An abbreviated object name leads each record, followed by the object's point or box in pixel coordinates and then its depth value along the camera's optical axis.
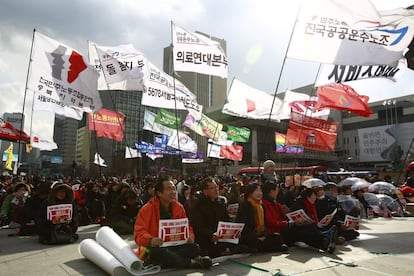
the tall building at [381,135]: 42.72
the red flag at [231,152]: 23.53
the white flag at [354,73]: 9.89
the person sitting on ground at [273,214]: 6.12
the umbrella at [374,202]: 12.59
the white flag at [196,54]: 11.72
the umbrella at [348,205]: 7.94
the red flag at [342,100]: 12.92
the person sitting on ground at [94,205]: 10.55
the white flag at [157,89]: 13.35
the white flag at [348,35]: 9.00
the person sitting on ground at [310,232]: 5.86
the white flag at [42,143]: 17.55
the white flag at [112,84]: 13.11
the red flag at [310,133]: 15.68
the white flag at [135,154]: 22.22
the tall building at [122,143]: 44.00
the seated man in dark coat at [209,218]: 5.39
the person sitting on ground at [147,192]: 9.57
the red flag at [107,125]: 16.17
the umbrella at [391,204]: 12.66
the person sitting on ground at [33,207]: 7.92
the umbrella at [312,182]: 11.61
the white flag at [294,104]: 17.55
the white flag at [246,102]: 16.28
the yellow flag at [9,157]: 25.52
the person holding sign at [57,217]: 6.78
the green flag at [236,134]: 22.47
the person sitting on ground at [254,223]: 5.77
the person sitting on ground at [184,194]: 9.05
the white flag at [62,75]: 10.41
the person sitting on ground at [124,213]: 8.29
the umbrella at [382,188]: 13.76
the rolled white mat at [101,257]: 4.27
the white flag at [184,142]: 21.30
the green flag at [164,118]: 18.38
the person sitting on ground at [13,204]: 9.08
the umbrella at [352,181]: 15.85
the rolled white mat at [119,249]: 4.29
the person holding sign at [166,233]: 4.46
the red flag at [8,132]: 13.70
